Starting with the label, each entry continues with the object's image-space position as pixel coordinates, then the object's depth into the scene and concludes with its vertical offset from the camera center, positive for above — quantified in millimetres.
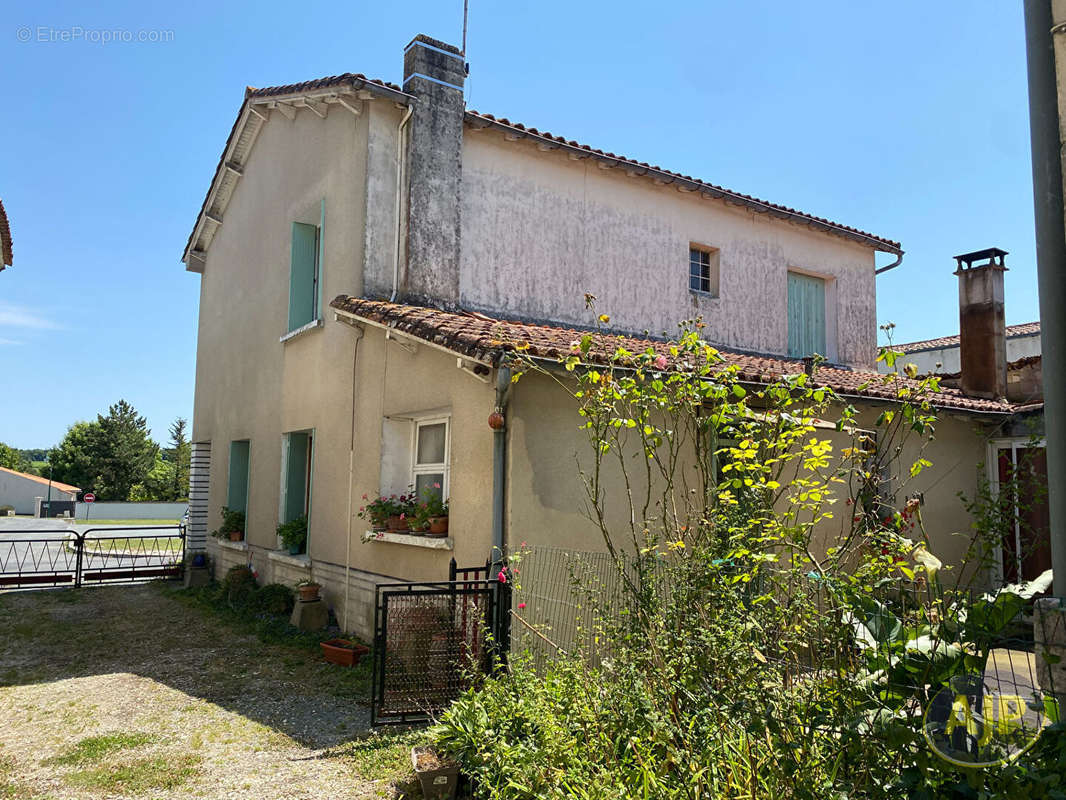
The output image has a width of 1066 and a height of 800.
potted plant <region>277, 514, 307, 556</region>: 10984 -950
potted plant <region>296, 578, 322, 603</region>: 9688 -1579
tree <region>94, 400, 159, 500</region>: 55531 +857
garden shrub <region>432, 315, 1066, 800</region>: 2871 -888
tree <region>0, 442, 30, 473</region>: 72625 +758
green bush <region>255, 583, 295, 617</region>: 10484 -1835
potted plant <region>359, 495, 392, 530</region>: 8508 -458
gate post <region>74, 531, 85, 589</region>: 13953 -1699
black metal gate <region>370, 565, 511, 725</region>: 6090 -1444
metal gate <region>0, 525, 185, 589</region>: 14281 -2302
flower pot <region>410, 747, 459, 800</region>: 4527 -1844
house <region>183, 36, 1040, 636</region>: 7457 +2655
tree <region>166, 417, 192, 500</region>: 60188 +876
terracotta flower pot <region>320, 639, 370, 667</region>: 8133 -1979
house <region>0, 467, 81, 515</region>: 56625 -1870
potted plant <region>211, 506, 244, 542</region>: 13492 -1021
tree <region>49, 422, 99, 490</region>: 55219 +507
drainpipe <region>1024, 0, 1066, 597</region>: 2672 +907
